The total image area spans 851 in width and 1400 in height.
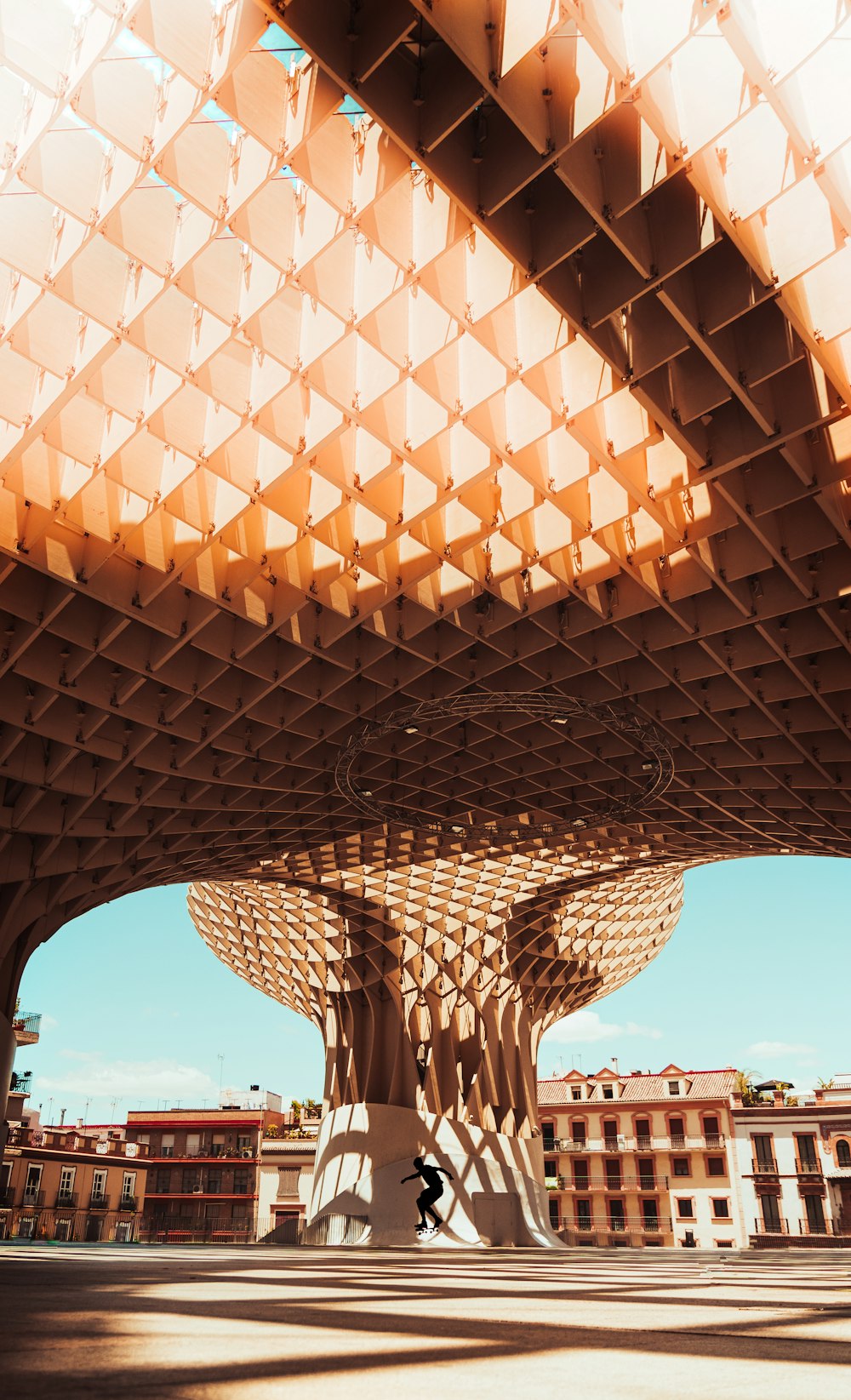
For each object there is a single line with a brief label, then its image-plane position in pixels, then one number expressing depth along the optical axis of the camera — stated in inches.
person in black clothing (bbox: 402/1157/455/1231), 1134.4
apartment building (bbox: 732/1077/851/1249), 3198.8
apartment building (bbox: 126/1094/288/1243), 3614.7
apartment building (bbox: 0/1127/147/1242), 3127.5
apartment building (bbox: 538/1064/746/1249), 3415.4
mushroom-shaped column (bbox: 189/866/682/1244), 1966.0
